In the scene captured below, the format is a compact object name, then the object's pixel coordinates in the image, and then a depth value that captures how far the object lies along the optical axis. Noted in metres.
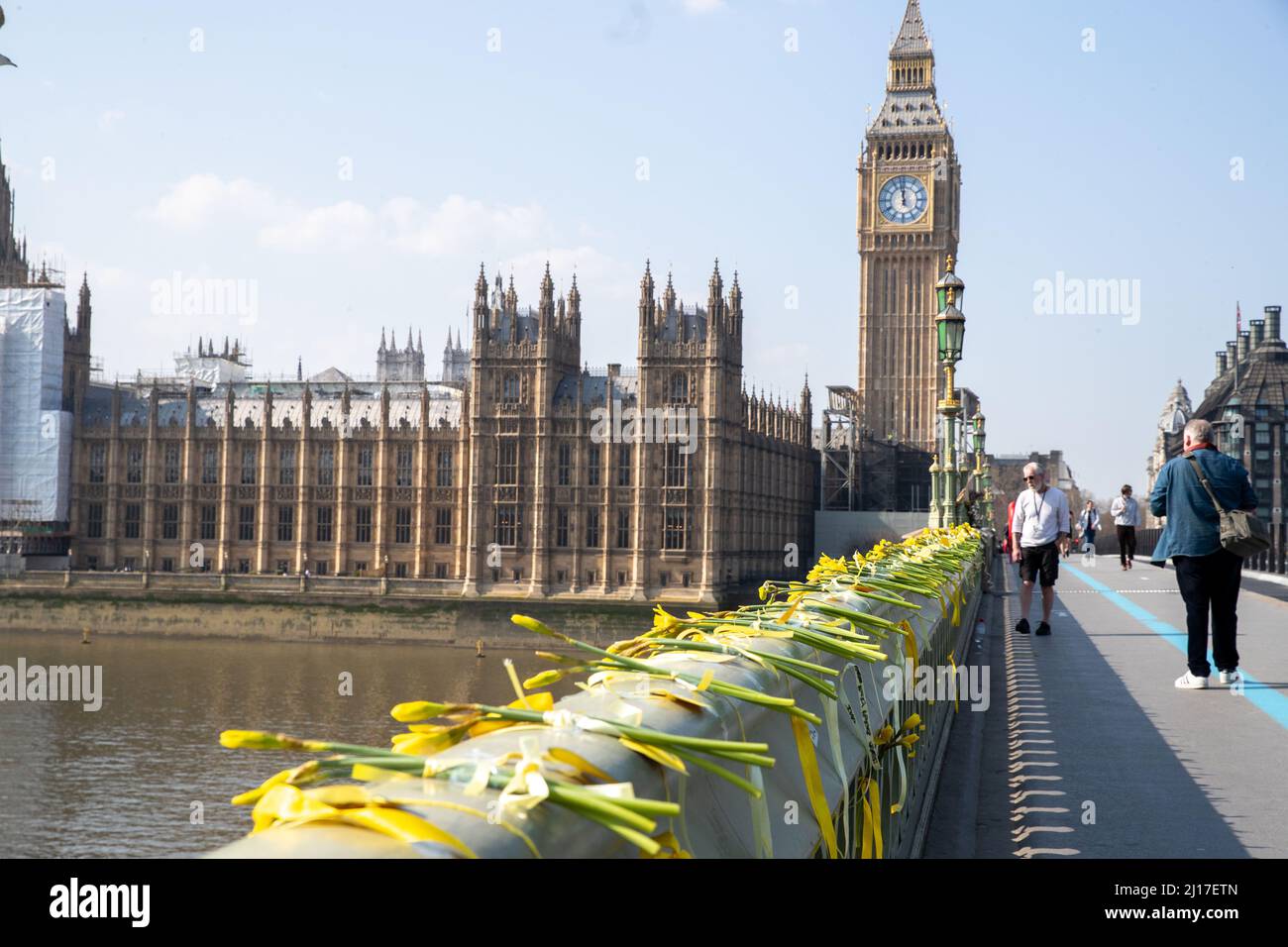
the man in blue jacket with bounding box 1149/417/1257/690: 9.07
